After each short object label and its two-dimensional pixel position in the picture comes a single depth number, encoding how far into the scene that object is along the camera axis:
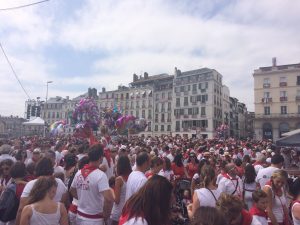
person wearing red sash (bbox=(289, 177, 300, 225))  3.54
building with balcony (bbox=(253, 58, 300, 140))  51.69
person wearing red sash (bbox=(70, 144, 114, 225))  3.97
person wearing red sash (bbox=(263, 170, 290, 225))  4.40
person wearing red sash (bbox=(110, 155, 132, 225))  4.45
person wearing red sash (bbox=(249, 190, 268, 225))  3.86
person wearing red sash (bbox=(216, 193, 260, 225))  3.09
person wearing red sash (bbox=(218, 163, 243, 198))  5.38
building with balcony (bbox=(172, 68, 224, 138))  56.68
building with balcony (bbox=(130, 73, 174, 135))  64.88
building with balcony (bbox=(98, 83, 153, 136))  68.56
